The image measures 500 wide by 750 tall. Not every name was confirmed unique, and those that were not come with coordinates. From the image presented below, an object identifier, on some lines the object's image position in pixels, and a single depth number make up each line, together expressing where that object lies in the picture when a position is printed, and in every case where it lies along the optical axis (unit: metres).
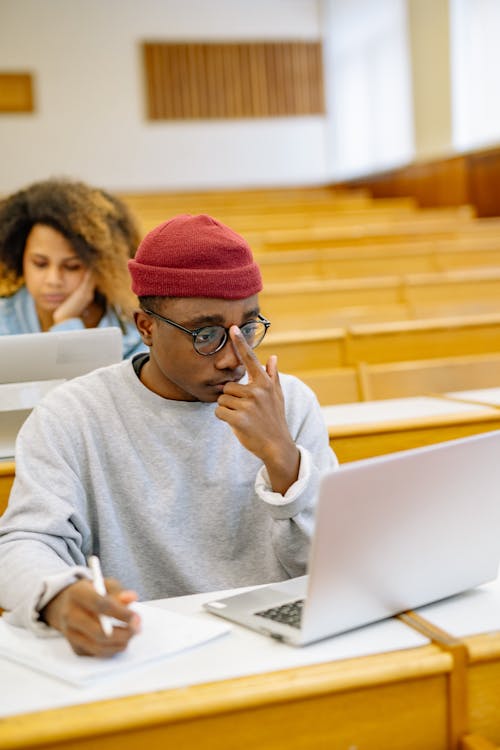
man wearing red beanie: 2.55
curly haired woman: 3.83
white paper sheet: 2.20
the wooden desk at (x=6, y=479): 3.05
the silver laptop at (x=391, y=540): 2.18
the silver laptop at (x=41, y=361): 3.07
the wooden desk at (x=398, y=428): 3.30
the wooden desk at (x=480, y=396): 3.60
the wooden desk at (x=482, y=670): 2.24
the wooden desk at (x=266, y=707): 2.10
